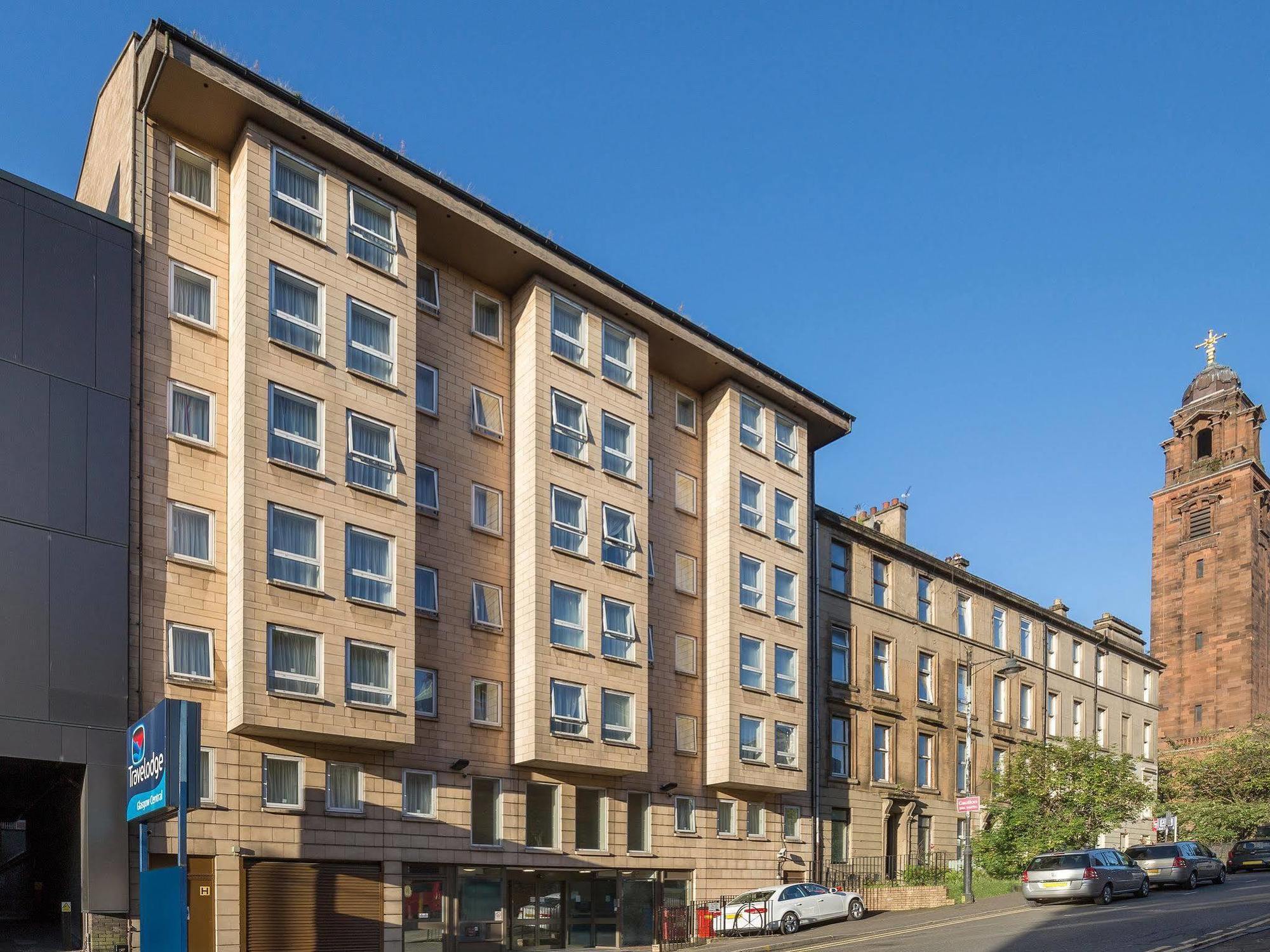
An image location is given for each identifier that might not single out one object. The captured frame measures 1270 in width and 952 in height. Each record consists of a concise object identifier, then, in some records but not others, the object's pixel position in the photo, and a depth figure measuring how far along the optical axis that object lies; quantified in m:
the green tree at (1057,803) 48.75
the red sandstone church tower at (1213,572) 101.00
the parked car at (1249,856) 50.17
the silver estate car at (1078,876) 35.84
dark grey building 24.73
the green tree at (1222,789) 67.38
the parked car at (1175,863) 40.72
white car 34.53
